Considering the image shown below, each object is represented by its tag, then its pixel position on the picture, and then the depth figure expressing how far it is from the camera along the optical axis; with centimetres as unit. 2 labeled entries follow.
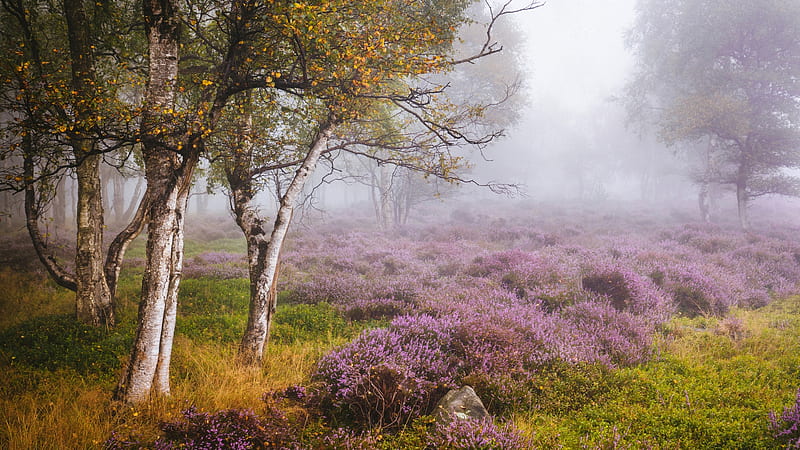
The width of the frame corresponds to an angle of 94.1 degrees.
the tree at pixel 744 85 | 1873
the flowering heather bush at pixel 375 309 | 862
